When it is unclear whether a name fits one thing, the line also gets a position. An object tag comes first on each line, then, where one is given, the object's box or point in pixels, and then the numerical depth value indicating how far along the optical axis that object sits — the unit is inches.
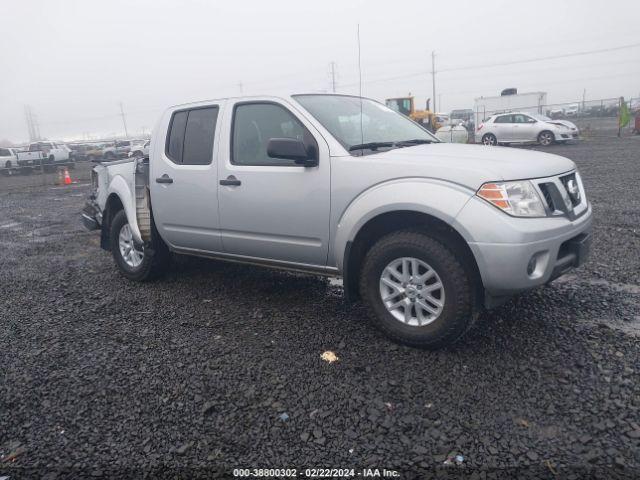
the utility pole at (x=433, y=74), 2640.3
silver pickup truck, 126.9
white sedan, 897.5
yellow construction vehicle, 1263.5
